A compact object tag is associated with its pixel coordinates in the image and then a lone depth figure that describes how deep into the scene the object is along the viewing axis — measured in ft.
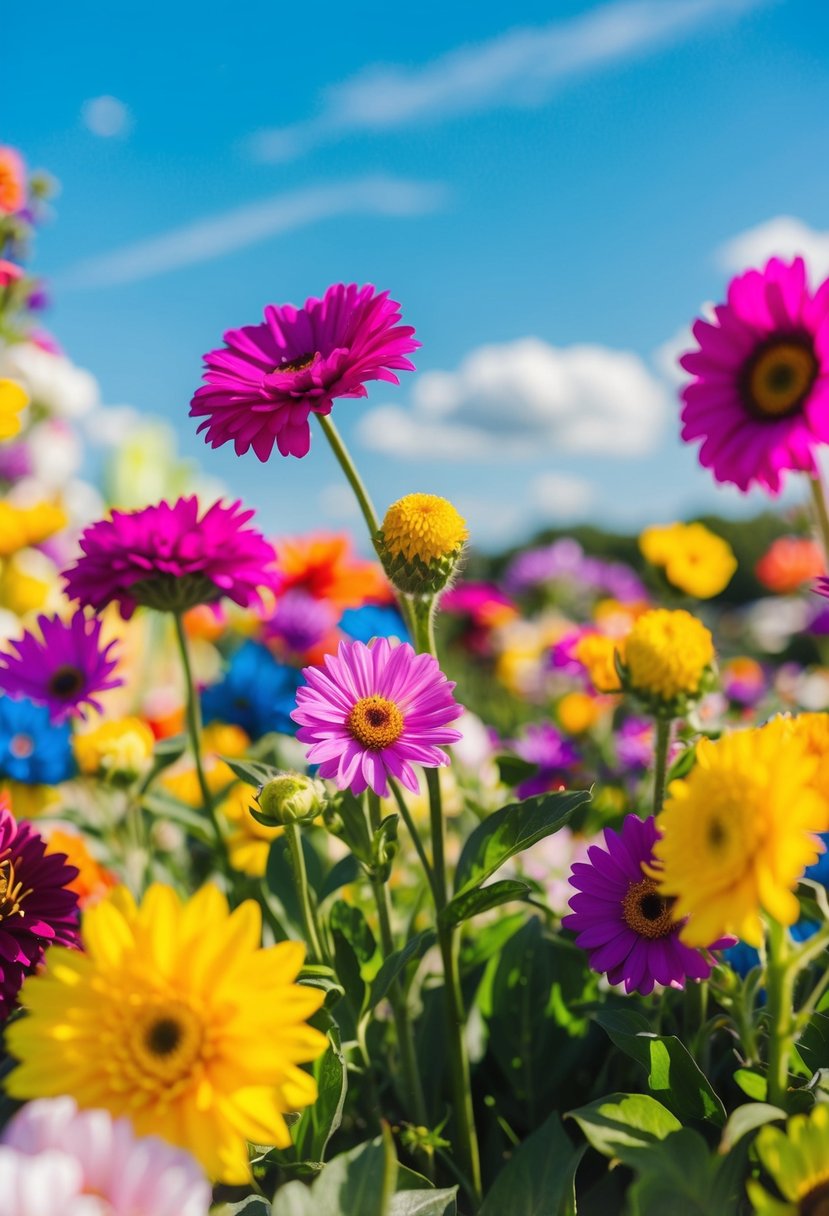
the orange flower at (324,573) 4.99
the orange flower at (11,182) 6.04
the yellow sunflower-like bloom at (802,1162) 1.54
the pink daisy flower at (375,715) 2.11
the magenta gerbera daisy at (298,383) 2.26
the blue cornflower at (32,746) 3.93
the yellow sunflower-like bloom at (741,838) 1.51
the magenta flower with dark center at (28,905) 2.19
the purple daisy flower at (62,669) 3.38
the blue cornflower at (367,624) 3.77
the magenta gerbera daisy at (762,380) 2.18
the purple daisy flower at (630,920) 2.15
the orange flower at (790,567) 10.46
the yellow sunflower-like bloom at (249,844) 3.38
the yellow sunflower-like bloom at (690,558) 4.55
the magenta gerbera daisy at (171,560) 2.80
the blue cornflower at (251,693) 4.11
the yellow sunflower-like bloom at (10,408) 2.97
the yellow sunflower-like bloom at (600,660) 3.28
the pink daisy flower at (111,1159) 1.41
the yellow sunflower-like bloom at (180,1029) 1.59
